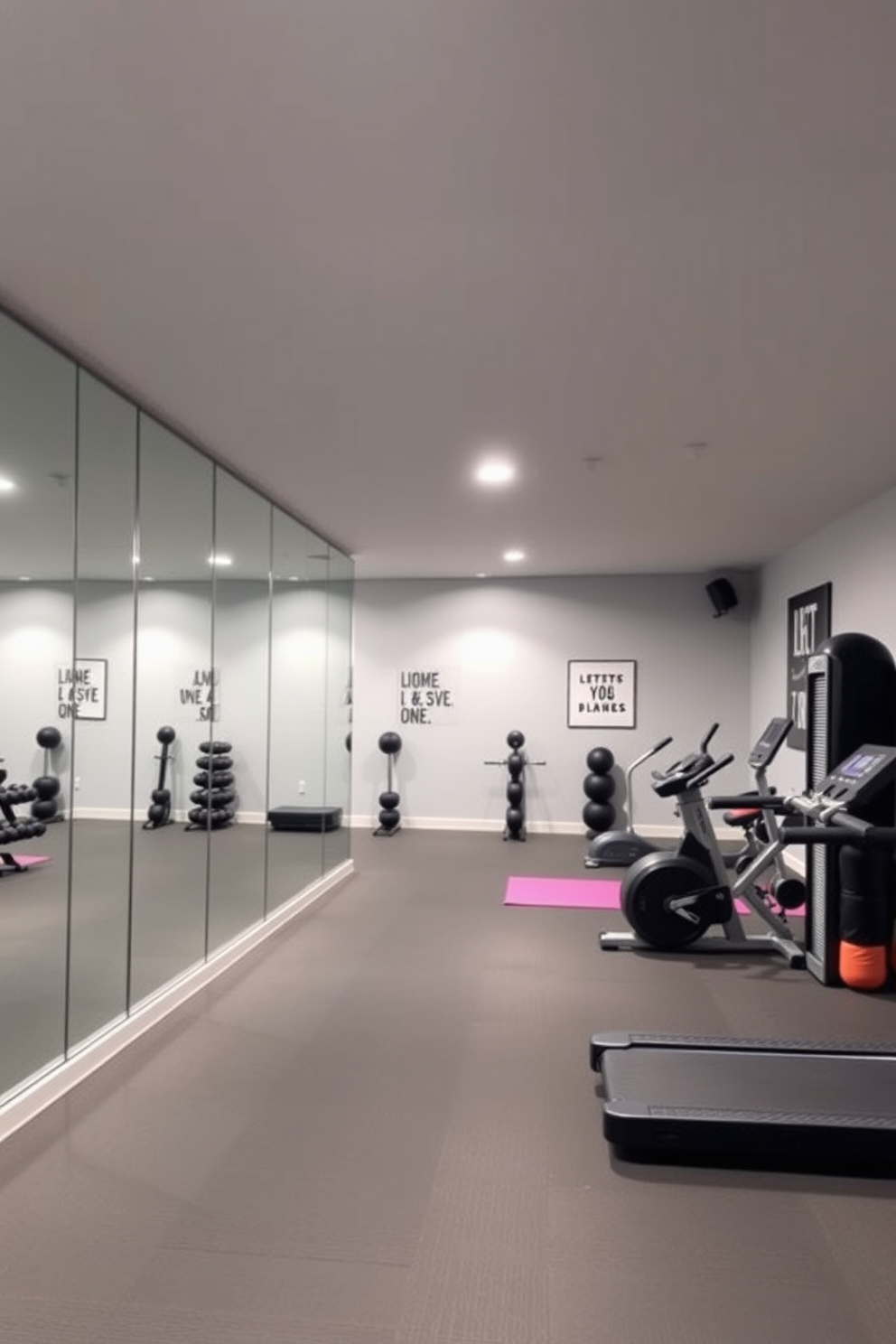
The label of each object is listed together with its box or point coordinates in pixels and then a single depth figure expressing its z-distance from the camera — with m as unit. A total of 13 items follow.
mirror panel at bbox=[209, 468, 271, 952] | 4.02
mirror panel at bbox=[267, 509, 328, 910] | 4.78
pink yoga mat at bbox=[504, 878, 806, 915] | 5.20
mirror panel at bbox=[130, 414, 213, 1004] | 3.40
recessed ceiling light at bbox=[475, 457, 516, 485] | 3.93
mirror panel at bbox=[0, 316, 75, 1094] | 2.56
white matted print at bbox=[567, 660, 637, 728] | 7.77
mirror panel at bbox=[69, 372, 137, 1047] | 2.90
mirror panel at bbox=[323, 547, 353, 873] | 5.85
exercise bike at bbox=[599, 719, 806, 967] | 4.14
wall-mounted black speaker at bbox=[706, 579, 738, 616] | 7.22
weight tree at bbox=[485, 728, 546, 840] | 7.41
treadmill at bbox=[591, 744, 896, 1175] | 2.21
